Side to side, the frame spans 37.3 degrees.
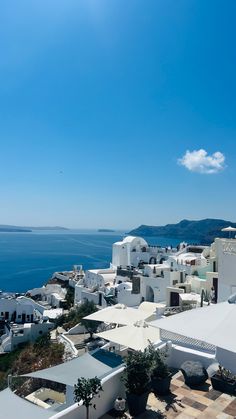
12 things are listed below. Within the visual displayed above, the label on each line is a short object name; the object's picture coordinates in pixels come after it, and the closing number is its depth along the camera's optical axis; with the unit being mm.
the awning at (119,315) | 13648
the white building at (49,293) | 53456
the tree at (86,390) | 6180
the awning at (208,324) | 6875
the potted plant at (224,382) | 7957
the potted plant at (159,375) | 7586
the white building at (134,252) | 53031
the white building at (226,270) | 14922
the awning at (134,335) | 10727
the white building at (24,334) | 39156
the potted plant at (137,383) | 6887
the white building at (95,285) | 40281
